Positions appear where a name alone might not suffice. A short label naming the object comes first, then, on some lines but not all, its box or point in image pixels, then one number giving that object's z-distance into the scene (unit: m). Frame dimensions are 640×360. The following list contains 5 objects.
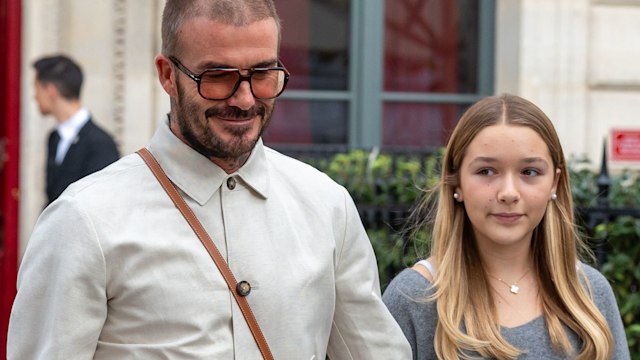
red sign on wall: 10.38
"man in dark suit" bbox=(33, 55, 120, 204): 10.69
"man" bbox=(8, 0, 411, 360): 4.05
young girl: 5.56
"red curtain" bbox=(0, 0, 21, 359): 12.88
